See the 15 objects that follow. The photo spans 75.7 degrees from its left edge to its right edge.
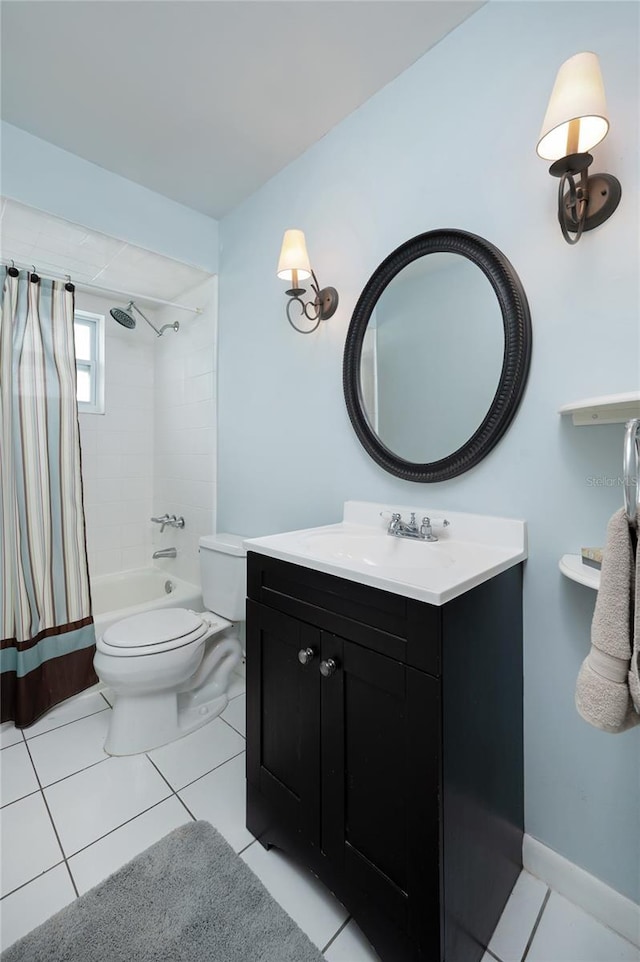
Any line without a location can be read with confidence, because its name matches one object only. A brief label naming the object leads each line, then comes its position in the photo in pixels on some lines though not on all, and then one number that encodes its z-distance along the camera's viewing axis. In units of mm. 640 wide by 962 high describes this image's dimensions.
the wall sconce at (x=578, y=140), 870
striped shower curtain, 1739
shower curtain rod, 1781
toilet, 1590
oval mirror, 1160
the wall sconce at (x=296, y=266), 1525
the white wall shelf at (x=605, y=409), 820
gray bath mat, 933
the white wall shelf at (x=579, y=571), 882
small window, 2676
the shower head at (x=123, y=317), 2359
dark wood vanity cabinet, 818
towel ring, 620
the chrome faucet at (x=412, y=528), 1264
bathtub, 2268
